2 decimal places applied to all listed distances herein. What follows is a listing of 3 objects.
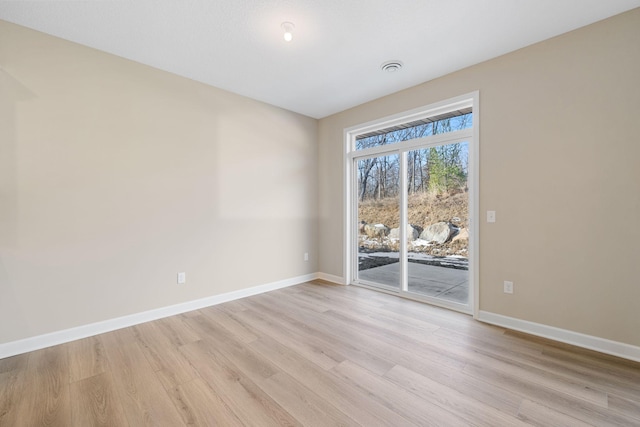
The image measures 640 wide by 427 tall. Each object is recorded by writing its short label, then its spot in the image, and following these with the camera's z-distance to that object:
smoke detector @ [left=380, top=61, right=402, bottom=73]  2.83
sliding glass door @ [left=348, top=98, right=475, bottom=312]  3.12
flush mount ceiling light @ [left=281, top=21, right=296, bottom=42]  2.24
